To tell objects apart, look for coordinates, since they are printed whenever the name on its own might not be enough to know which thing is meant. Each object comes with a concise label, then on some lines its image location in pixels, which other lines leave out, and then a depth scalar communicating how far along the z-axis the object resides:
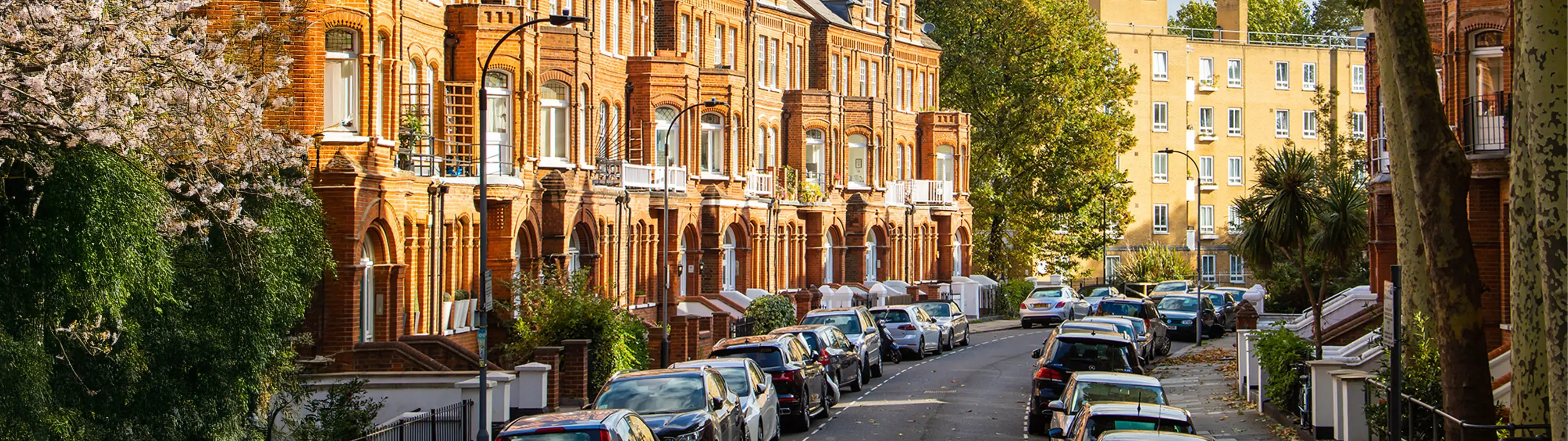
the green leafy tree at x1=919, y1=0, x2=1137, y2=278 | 65.38
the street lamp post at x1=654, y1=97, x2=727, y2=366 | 33.44
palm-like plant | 31.59
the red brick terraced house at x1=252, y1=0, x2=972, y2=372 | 27.36
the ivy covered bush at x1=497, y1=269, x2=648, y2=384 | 30.16
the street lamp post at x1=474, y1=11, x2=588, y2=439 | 21.86
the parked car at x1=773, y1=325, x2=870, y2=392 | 30.02
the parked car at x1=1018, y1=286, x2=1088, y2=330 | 54.38
